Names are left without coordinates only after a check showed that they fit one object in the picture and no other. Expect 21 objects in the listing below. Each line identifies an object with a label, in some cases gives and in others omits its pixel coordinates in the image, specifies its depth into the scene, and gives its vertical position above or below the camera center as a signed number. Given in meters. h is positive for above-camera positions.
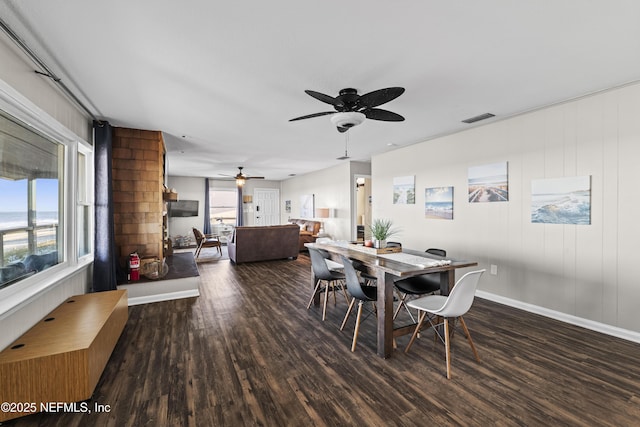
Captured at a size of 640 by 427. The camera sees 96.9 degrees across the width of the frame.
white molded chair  2.24 -0.76
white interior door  11.67 +0.30
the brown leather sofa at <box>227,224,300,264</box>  6.57 -0.72
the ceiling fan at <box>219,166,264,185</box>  8.45 +1.05
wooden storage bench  1.76 -0.98
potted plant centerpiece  3.37 -0.28
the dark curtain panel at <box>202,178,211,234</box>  10.73 +0.16
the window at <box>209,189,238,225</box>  11.16 +0.32
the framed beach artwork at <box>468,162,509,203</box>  3.89 +0.43
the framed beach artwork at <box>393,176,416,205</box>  5.29 +0.43
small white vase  3.38 -0.37
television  10.22 +0.19
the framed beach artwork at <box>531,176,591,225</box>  3.12 +0.14
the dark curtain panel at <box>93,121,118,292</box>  3.69 -0.05
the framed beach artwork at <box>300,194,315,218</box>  9.49 +0.24
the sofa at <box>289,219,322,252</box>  8.28 -0.57
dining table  2.52 -0.54
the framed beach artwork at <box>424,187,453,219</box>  4.62 +0.17
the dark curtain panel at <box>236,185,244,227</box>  11.30 +0.07
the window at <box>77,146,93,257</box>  3.67 +0.19
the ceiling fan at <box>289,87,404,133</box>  2.36 +0.98
